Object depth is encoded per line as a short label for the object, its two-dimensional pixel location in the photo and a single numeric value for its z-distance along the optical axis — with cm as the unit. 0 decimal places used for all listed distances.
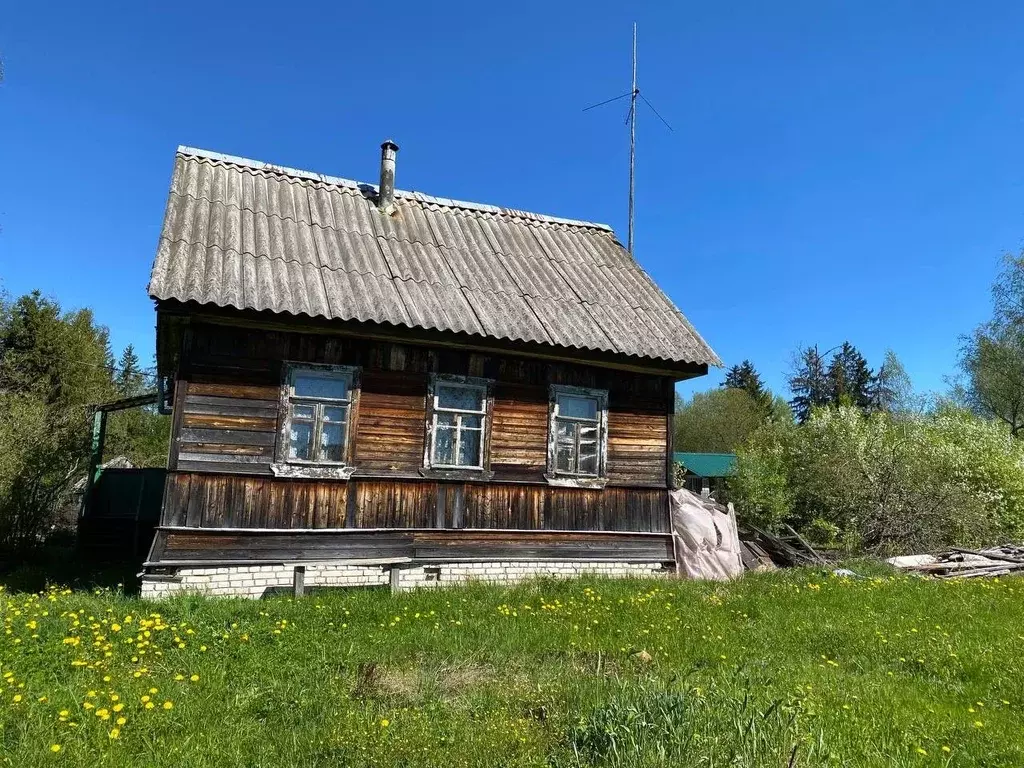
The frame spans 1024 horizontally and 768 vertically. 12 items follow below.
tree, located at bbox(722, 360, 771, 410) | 4659
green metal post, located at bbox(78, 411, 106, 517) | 1325
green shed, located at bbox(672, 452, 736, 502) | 3650
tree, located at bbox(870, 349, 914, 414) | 4644
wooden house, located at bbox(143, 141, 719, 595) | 859
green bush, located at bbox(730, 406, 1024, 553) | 1577
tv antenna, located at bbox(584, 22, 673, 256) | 1545
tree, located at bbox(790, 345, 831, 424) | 5519
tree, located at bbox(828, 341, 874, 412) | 5353
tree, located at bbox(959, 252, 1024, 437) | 2894
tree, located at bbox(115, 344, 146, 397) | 3195
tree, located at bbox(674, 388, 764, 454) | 4359
